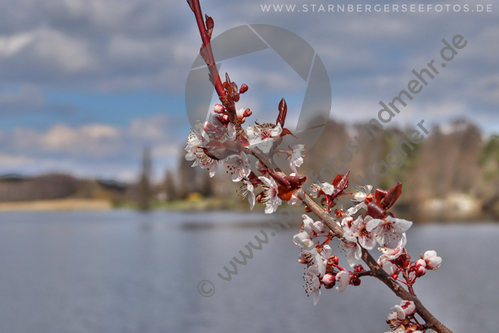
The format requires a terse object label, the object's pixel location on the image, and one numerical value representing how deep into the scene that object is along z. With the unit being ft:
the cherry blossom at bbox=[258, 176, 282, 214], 1.58
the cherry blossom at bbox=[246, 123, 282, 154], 1.56
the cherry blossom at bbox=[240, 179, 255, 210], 1.59
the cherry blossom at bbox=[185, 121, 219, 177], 1.62
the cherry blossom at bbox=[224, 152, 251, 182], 1.56
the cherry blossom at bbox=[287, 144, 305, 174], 1.64
